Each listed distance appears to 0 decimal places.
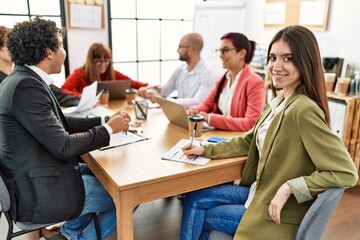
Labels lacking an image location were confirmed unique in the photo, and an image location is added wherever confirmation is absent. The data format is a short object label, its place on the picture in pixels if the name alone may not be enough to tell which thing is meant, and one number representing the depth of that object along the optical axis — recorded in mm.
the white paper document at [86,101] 2125
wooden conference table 1258
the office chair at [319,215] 1068
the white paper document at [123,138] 1643
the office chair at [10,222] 1321
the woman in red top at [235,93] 1895
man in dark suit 1259
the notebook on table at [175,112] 1853
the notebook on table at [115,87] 2568
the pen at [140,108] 2156
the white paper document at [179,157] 1434
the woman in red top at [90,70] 2750
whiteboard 4156
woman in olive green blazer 1109
